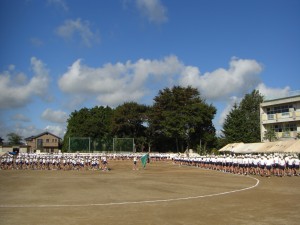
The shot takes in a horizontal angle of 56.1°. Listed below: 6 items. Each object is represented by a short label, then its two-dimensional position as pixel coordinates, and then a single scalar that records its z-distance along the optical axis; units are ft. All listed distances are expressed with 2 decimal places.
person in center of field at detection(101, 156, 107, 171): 97.20
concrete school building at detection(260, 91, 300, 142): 137.45
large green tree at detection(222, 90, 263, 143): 172.78
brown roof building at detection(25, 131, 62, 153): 314.97
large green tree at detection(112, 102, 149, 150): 199.07
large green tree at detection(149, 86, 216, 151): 176.65
